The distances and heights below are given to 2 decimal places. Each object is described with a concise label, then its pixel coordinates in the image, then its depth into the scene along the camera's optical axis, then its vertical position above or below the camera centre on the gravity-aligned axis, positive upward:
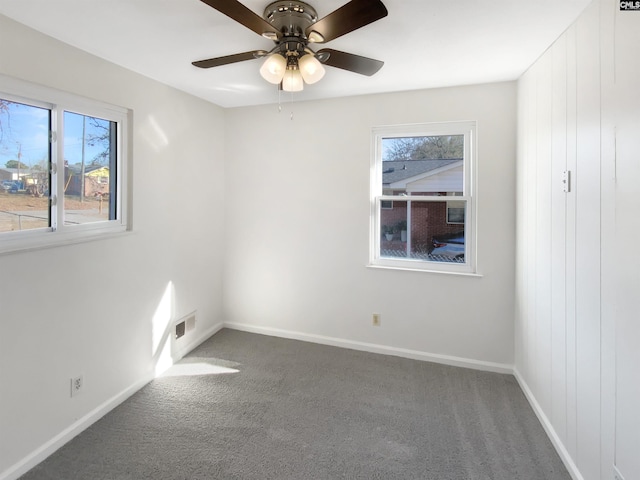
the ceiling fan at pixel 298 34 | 1.41 +0.97
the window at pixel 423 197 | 3.14 +0.42
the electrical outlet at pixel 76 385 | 2.25 -0.94
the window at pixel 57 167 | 1.97 +0.47
